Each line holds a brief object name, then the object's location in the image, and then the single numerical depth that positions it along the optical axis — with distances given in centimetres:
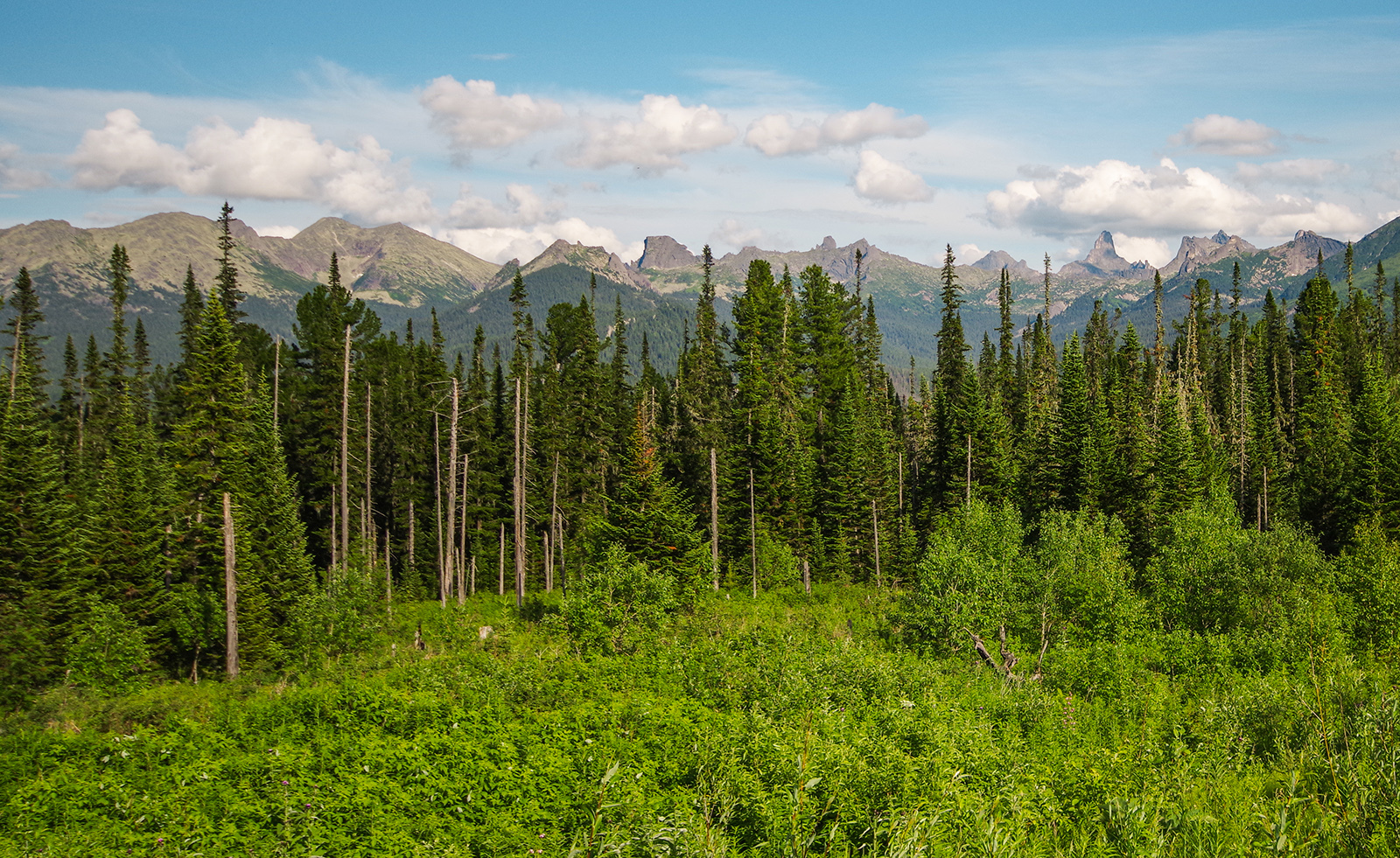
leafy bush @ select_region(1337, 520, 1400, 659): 2805
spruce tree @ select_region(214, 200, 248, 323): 5203
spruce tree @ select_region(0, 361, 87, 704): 2714
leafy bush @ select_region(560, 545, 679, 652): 2588
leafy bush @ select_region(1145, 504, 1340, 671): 2530
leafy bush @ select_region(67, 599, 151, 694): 2545
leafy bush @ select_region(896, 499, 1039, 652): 2844
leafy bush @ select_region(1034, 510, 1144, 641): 3021
